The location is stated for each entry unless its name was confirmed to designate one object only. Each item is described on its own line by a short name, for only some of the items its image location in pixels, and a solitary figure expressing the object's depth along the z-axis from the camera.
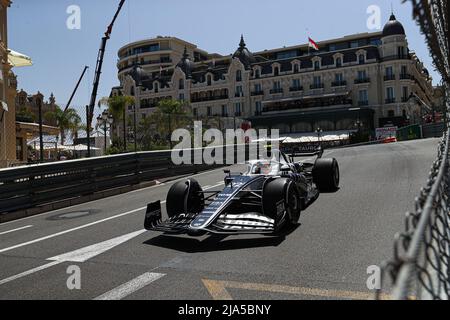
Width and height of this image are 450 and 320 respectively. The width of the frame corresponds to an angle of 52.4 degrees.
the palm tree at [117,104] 47.53
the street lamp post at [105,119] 23.12
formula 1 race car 6.61
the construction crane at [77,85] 104.81
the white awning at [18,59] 26.08
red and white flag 68.31
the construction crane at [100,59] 81.31
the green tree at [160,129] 21.79
